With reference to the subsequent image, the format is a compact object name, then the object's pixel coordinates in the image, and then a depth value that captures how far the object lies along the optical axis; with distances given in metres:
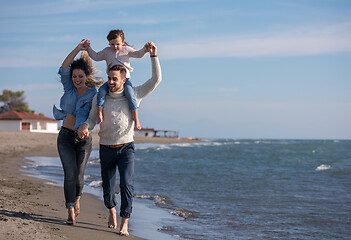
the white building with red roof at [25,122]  48.94
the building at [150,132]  97.81
